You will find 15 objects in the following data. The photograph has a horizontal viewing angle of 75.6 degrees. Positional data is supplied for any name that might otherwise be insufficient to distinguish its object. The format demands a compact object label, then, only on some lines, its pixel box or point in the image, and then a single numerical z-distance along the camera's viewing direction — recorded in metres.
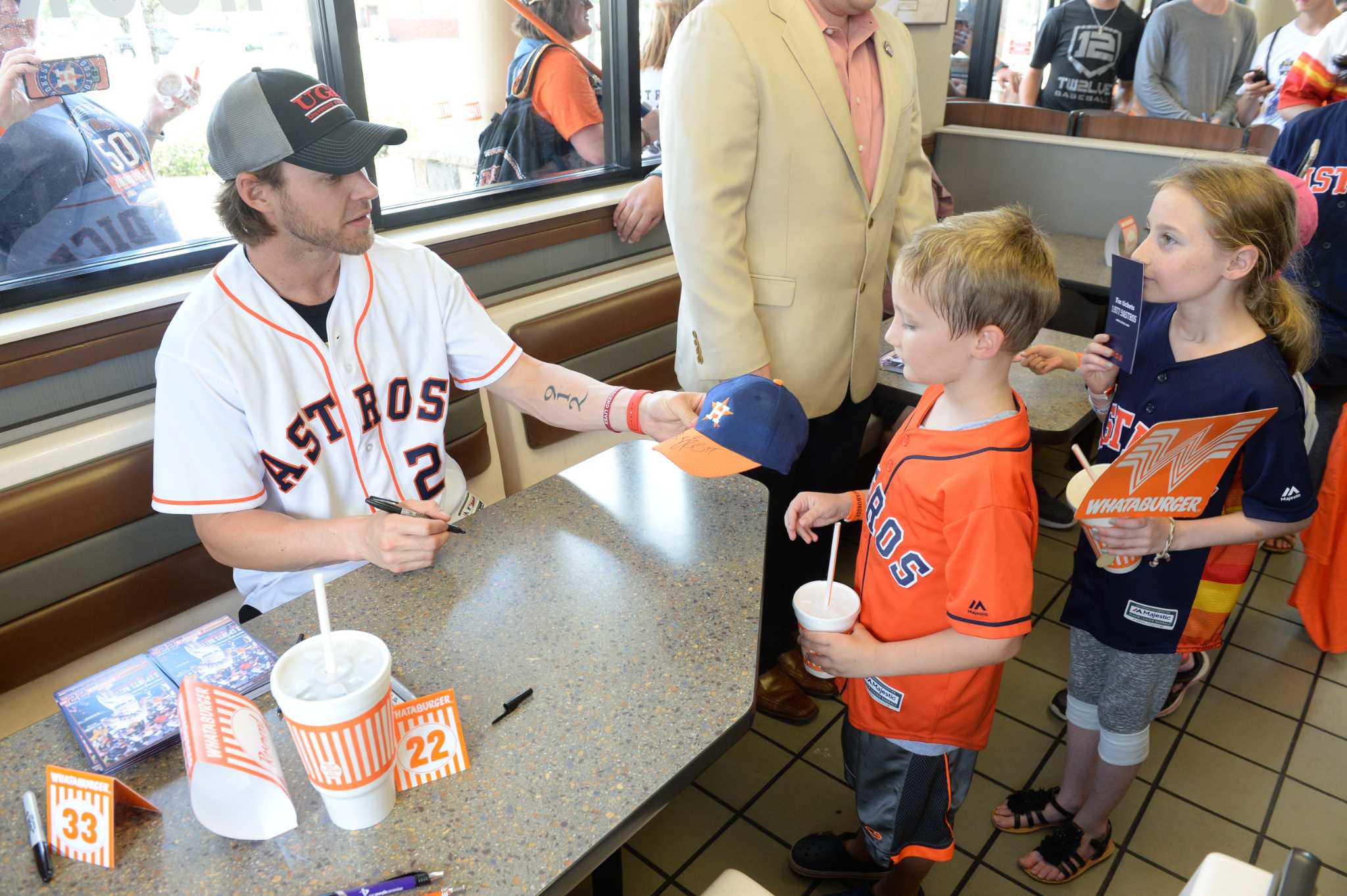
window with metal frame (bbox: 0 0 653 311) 1.72
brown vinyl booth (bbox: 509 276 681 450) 2.31
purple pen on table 0.88
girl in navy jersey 1.45
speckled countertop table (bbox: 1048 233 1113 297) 3.15
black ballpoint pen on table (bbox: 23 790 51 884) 0.91
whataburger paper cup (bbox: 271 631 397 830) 0.85
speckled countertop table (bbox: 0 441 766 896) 0.93
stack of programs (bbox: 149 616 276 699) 1.15
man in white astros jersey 1.44
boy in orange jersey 1.24
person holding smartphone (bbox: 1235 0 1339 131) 3.66
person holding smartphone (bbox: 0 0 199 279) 1.68
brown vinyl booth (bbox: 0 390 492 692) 1.54
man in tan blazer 1.81
